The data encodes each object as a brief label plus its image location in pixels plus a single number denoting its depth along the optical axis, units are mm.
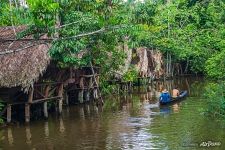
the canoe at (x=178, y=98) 23630
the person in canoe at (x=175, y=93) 25669
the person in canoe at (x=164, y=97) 23486
